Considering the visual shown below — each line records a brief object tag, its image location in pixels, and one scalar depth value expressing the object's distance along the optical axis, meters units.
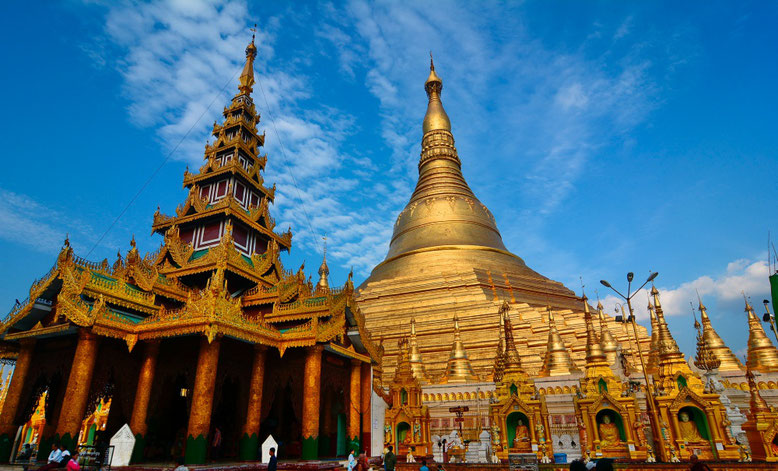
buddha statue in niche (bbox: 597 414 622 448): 18.67
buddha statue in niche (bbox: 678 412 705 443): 18.02
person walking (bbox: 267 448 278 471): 10.55
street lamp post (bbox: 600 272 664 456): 13.23
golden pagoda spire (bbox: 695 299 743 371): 23.73
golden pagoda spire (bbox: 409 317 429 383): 25.23
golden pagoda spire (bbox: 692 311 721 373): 20.58
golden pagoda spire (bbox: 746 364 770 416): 16.00
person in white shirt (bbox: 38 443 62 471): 10.15
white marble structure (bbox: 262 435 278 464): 12.60
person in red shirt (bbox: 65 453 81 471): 9.12
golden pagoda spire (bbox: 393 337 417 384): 20.81
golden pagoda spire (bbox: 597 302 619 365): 25.05
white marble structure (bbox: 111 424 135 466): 11.75
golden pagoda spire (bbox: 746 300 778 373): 24.34
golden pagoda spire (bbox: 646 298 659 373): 24.30
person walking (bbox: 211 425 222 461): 15.28
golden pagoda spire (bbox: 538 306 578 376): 23.59
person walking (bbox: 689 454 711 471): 7.89
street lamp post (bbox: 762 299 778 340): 21.28
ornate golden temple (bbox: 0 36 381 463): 12.96
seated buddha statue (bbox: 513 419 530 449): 19.31
